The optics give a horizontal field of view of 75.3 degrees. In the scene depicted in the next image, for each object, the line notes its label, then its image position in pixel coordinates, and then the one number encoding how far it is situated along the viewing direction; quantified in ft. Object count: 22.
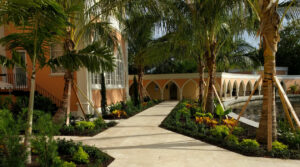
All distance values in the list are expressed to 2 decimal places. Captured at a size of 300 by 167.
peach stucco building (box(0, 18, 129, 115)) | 30.83
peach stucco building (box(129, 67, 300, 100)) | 70.49
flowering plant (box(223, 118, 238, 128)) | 21.17
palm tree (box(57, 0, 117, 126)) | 21.34
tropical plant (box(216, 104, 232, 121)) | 22.63
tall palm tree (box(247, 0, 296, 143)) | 15.21
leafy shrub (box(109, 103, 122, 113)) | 34.67
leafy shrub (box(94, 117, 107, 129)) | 23.68
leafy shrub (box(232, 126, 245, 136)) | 19.26
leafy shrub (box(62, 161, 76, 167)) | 10.27
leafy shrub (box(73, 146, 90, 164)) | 12.06
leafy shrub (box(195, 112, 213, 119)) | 26.78
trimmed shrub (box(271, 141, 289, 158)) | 13.60
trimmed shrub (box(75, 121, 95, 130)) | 21.34
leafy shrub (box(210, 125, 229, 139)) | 17.87
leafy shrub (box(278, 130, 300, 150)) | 14.95
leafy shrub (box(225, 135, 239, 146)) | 15.62
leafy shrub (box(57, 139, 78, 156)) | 13.60
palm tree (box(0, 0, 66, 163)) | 10.33
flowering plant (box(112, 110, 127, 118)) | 31.22
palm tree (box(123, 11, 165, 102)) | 45.00
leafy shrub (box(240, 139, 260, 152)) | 14.24
